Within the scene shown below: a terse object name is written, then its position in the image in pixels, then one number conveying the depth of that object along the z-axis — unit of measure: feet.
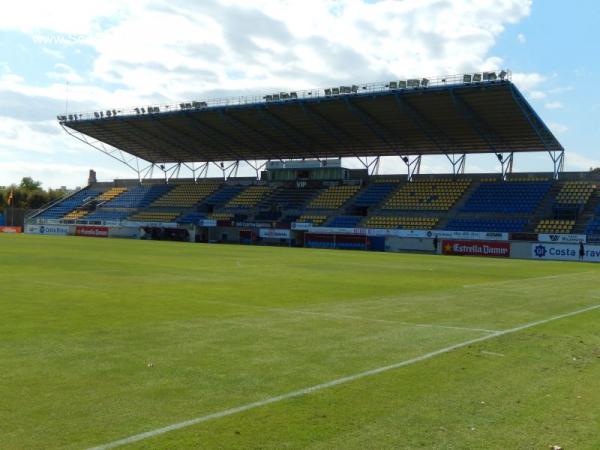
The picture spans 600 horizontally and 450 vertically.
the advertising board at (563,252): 171.83
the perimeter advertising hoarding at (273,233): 236.22
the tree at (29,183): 520.01
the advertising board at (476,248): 189.26
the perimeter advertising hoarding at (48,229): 284.00
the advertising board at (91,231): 270.44
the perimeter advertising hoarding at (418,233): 191.62
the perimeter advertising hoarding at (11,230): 303.07
